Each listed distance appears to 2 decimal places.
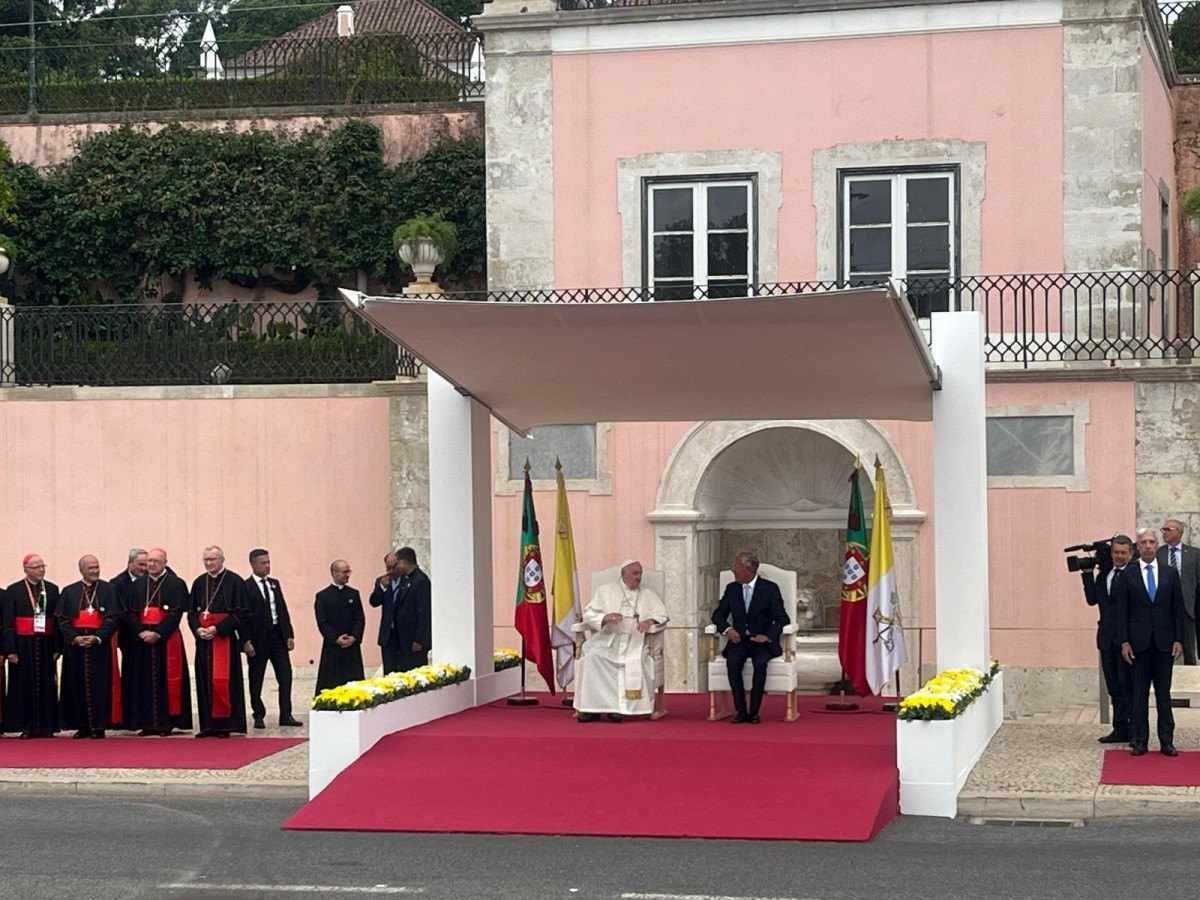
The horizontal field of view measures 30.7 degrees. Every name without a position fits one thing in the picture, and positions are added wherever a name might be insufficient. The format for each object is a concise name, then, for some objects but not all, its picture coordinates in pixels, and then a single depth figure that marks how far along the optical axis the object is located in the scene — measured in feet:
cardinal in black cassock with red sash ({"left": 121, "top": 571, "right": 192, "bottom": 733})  59.88
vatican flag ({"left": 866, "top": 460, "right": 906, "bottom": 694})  56.39
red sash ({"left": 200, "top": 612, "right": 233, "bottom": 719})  59.21
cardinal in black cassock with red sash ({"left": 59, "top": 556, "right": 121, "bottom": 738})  59.36
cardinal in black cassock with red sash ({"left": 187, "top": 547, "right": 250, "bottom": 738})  59.26
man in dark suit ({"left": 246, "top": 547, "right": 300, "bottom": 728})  61.46
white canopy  46.37
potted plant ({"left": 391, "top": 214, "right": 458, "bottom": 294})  79.10
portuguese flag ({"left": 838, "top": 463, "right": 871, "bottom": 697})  57.06
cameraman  52.80
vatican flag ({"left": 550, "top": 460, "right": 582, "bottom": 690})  59.57
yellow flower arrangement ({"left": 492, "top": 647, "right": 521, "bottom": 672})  61.52
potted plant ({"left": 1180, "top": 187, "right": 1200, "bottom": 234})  75.46
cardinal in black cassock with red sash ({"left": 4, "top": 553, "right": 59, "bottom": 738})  59.52
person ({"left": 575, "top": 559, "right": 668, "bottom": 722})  54.29
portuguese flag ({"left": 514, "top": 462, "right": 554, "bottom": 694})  59.88
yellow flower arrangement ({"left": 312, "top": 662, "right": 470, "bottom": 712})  48.42
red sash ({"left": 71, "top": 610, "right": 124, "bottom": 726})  59.67
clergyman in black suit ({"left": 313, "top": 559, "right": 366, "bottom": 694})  62.23
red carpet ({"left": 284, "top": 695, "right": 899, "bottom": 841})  43.09
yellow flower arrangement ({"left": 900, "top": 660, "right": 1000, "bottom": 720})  45.78
